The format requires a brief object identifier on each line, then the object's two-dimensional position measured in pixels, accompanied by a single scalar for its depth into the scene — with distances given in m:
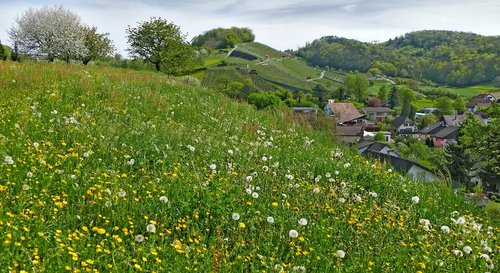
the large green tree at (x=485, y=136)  18.03
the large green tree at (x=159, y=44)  38.97
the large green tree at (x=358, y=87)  144.25
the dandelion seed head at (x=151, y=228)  3.80
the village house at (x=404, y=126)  105.21
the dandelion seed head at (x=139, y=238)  3.67
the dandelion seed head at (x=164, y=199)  4.36
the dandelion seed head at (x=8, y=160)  4.49
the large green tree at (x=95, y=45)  44.22
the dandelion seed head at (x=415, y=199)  5.65
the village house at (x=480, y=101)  124.40
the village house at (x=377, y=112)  121.31
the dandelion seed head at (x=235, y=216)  4.26
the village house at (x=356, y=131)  72.43
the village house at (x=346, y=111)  102.19
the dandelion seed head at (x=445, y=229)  4.60
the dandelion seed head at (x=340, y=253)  3.91
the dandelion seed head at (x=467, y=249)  4.05
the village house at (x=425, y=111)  127.20
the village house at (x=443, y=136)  91.56
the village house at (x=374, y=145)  65.00
